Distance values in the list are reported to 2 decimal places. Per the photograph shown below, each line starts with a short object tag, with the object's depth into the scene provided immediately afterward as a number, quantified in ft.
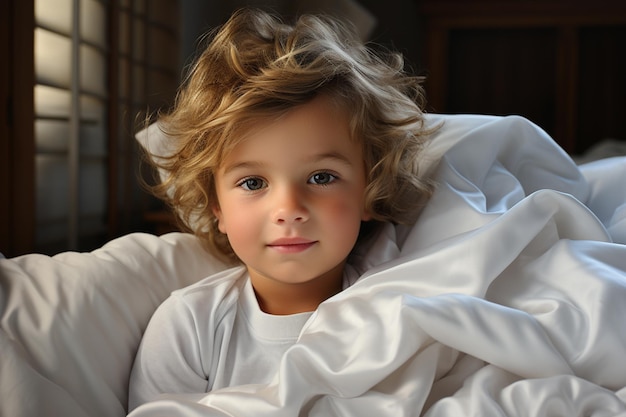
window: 6.39
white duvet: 2.27
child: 2.93
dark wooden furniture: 14.40
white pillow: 2.60
